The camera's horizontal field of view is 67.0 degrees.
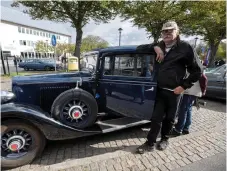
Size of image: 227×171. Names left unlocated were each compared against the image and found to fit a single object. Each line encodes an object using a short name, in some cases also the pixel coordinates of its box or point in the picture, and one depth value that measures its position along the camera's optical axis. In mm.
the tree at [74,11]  11328
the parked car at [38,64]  18766
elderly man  2568
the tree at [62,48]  38688
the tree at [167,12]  11109
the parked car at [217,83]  5902
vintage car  2633
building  39156
